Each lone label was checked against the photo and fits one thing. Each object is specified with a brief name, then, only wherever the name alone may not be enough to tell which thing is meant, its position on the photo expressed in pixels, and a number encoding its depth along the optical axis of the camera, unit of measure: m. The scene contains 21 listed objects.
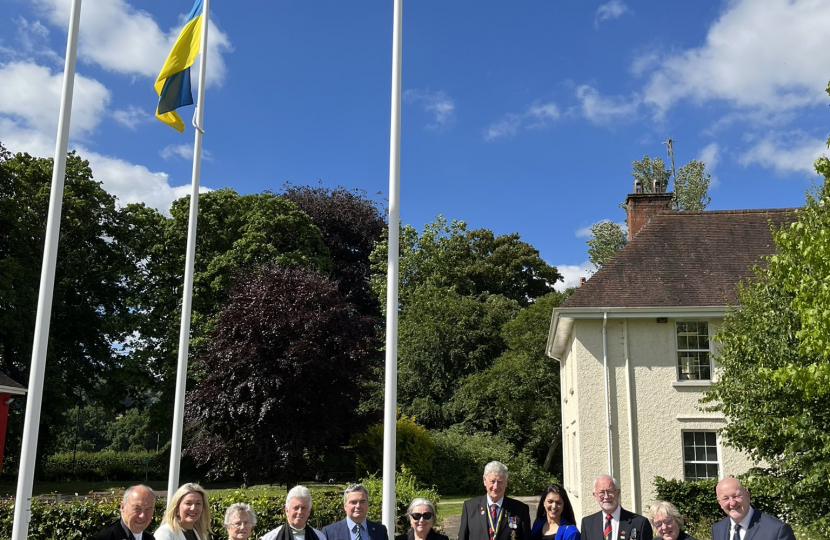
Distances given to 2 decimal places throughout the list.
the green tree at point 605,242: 47.50
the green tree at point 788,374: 11.08
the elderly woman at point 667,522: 6.04
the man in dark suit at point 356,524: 6.31
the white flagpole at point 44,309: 7.91
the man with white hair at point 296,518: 5.79
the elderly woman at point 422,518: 6.18
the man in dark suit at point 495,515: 6.52
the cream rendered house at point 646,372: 19.94
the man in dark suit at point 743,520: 5.90
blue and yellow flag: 11.70
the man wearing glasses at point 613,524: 6.44
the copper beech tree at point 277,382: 17.38
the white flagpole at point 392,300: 8.38
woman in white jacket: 5.55
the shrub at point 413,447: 29.36
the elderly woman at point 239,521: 5.54
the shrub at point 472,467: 31.00
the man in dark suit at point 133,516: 5.31
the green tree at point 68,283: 30.67
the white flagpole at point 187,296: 11.66
